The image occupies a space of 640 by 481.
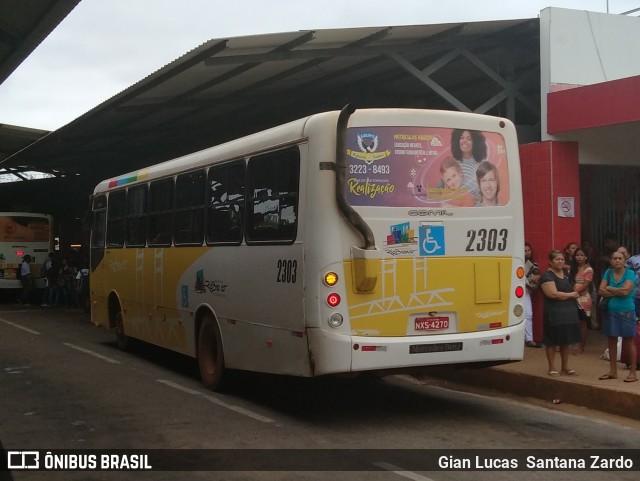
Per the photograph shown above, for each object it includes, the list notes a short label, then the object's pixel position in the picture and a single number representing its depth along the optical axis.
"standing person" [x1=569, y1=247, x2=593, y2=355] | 12.49
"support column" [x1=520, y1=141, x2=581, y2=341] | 13.57
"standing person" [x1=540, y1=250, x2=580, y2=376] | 10.55
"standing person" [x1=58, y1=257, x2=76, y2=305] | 28.78
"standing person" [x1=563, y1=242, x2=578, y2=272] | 13.21
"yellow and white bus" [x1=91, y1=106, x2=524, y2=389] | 8.02
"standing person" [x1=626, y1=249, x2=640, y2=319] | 11.41
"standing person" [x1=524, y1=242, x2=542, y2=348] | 13.56
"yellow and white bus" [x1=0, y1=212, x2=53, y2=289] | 30.42
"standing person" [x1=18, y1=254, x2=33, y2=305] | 29.52
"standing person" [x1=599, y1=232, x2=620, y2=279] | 13.57
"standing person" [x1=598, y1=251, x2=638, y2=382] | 10.09
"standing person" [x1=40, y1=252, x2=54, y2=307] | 28.70
